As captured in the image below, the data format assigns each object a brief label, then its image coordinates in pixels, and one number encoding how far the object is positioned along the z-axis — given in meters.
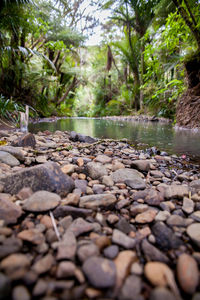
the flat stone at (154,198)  0.86
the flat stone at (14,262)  0.44
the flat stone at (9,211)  0.65
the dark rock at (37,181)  0.85
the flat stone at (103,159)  1.53
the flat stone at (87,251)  0.52
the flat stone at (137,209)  0.79
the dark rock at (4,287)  0.38
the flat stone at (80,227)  0.63
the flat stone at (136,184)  1.06
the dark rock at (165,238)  0.61
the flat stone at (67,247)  0.51
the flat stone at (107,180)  1.09
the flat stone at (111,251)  0.55
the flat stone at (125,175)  1.14
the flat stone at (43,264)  0.46
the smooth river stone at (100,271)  0.43
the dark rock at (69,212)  0.72
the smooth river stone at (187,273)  0.44
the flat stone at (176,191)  0.93
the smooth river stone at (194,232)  0.61
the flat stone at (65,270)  0.45
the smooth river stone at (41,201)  0.71
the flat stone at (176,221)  0.71
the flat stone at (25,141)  1.73
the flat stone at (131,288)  0.41
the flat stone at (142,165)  1.37
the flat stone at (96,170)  1.18
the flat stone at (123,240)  0.59
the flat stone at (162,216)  0.74
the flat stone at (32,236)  0.56
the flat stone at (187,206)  0.80
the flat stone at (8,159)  1.22
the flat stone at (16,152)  1.33
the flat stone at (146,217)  0.73
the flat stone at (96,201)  0.80
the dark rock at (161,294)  0.40
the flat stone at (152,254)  0.55
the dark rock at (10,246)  0.49
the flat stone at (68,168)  1.15
